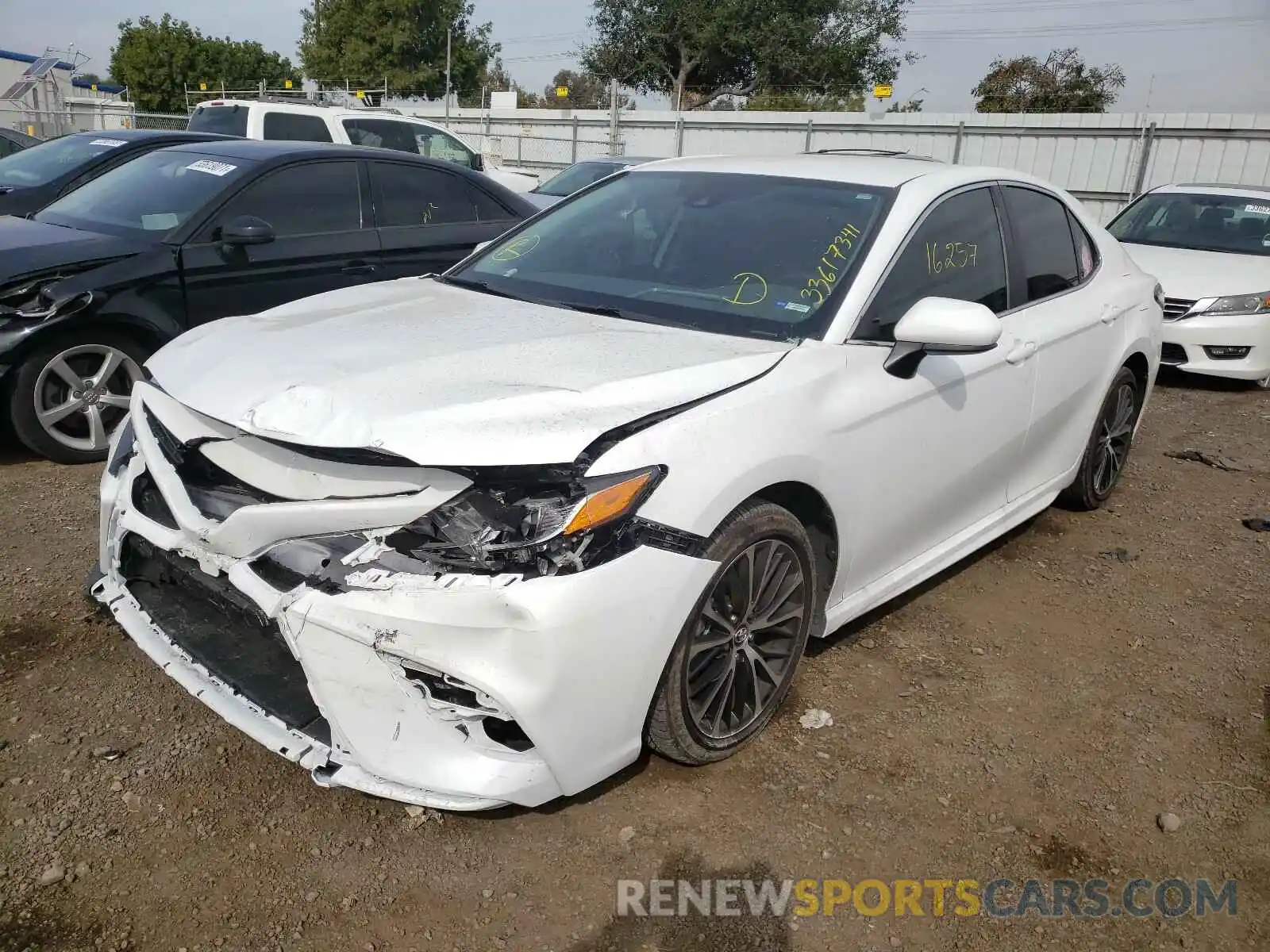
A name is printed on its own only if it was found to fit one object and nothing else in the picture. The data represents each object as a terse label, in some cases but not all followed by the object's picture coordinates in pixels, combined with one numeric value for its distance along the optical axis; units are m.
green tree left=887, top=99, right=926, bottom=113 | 43.08
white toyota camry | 2.28
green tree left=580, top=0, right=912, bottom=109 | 43.84
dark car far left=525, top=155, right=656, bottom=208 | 12.48
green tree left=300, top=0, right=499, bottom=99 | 49.41
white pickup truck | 10.71
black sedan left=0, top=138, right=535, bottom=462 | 4.96
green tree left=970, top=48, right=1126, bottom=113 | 39.22
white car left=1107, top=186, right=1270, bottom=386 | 7.87
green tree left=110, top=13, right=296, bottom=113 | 53.44
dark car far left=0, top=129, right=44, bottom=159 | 13.25
